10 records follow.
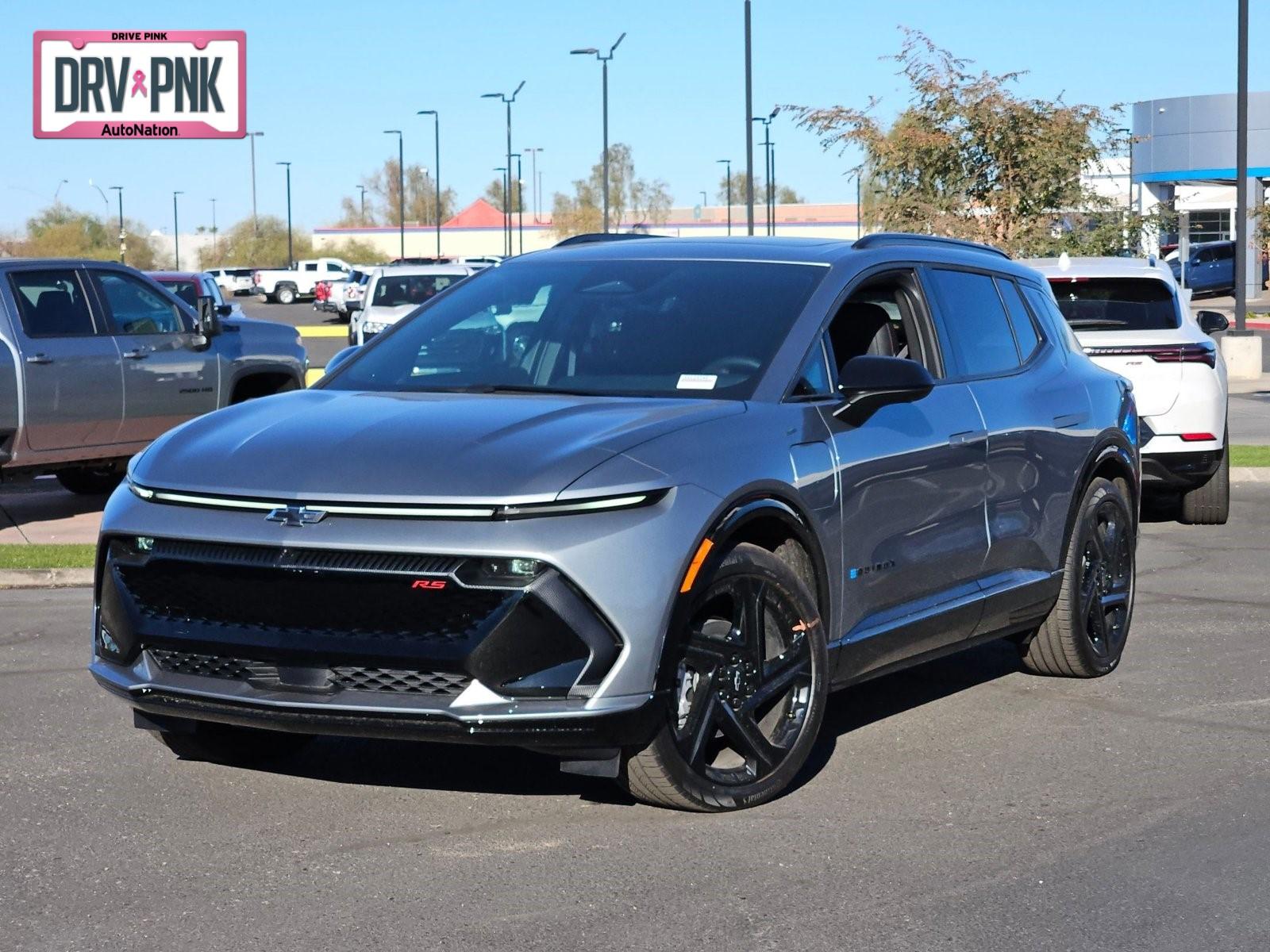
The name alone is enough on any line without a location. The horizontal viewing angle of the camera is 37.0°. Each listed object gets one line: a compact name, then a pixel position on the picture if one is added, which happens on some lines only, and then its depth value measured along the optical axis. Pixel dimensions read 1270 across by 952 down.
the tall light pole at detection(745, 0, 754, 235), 37.94
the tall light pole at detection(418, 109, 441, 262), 88.06
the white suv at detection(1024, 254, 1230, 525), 12.36
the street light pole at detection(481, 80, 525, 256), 69.00
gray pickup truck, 13.40
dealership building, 72.75
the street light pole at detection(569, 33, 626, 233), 52.22
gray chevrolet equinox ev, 5.09
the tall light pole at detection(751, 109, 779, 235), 81.31
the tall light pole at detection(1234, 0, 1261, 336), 28.56
